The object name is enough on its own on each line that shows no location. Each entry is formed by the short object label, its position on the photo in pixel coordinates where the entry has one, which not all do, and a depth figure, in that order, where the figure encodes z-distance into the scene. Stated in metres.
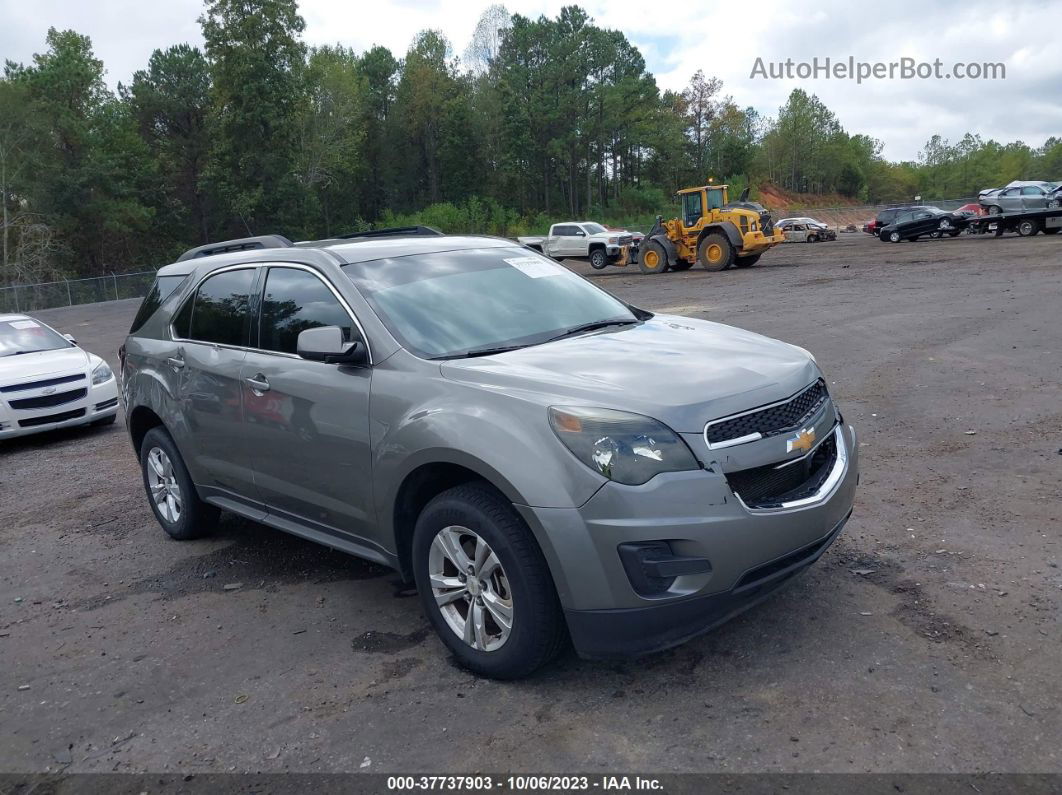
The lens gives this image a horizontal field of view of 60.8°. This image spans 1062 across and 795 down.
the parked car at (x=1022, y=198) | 33.56
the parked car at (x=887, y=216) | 39.34
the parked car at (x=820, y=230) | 51.47
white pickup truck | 36.50
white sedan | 9.74
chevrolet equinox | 3.36
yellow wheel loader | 28.61
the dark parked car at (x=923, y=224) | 38.06
